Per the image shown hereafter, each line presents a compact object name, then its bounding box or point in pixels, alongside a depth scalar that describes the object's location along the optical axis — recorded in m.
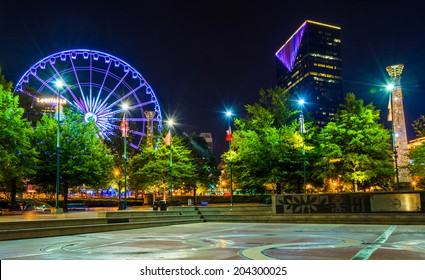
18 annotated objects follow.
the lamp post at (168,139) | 37.73
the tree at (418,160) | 38.12
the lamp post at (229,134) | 36.96
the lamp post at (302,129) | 33.34
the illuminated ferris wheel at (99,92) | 47.59
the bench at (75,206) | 44.80
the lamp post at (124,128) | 35.59
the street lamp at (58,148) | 30.11
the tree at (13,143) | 32.84
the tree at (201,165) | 58.54
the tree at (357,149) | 36.62
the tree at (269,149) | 37.53
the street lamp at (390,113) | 38.46
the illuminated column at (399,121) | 57.22
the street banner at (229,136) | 36.94
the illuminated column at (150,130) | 62.37
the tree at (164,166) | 50.16
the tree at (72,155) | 39.19
